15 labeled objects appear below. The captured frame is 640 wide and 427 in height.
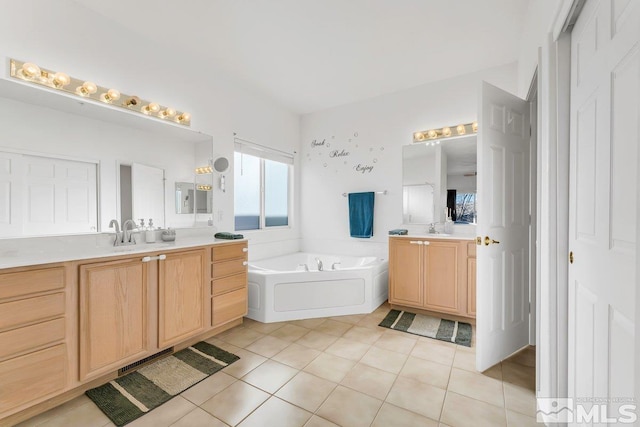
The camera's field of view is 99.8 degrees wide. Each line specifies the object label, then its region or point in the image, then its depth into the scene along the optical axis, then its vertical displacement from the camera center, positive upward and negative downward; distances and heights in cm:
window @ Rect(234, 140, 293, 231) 346 +33
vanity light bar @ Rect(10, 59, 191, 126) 177 +92
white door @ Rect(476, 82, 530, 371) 187 -11
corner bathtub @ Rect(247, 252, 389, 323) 279 -87
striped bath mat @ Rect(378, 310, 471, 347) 245 -114
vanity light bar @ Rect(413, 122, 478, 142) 306 +94
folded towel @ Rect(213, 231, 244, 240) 268 -25
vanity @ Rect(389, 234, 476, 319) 269 -66
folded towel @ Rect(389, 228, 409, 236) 314 -24
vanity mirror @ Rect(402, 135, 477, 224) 308 +37
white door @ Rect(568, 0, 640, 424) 76 +4
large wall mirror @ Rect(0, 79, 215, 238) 174 +35
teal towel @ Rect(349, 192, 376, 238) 364 -4
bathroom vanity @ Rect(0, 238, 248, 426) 140 -67
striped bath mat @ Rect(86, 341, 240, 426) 157 -114
